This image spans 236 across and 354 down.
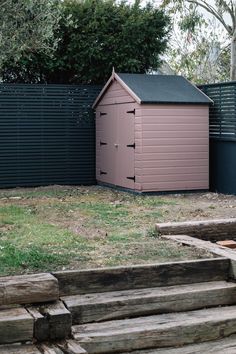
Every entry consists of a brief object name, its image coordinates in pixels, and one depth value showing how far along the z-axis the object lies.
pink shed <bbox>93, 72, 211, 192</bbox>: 11.05
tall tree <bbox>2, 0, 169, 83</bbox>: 13.24
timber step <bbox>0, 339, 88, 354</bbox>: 4.10
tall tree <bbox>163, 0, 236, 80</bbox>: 18.94
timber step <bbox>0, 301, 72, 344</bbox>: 4.20
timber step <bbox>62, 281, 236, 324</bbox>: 4.64
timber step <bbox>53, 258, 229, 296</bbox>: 4.84
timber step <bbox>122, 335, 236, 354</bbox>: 4.50
